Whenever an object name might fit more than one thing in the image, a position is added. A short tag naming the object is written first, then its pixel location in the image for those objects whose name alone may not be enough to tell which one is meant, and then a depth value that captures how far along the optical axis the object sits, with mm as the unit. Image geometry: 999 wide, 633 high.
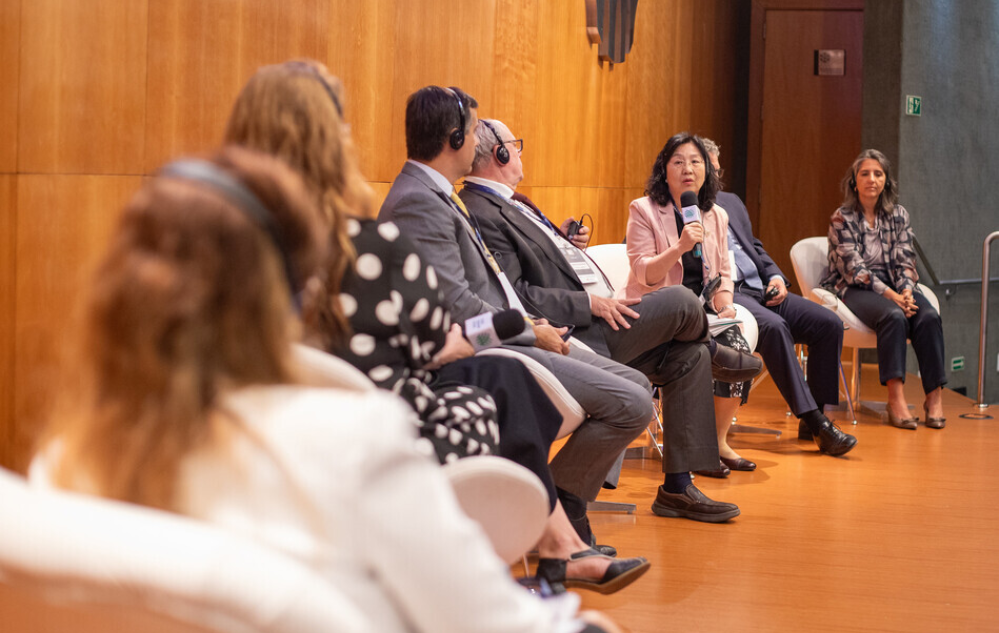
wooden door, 9656
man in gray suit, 2990
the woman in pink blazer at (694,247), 4426
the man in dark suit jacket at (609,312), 3508
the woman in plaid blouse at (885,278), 5688
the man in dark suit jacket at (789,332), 4914
